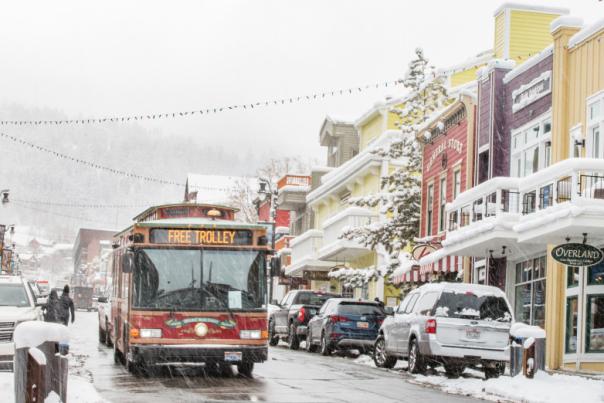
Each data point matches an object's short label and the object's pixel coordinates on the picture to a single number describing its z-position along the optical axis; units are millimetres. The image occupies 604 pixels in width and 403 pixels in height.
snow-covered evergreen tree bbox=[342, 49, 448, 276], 37938
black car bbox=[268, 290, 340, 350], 33344
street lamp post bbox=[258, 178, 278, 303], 46500
